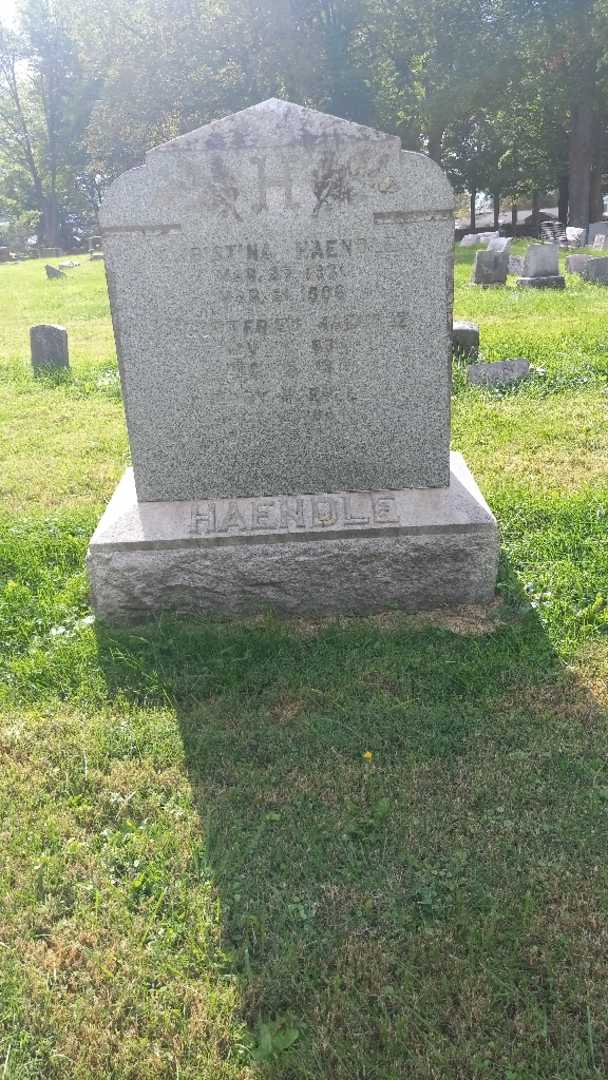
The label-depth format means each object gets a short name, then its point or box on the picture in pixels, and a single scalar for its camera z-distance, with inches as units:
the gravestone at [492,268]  586.9
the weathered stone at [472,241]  1055.6
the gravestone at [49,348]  384.5
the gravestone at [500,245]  624.8
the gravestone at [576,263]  650.3
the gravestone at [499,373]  299.3
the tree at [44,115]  1818.4
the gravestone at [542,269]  556.4
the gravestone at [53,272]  981.2
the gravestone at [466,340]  323.9
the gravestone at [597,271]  579.8
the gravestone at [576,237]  960.4
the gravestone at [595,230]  914.7
